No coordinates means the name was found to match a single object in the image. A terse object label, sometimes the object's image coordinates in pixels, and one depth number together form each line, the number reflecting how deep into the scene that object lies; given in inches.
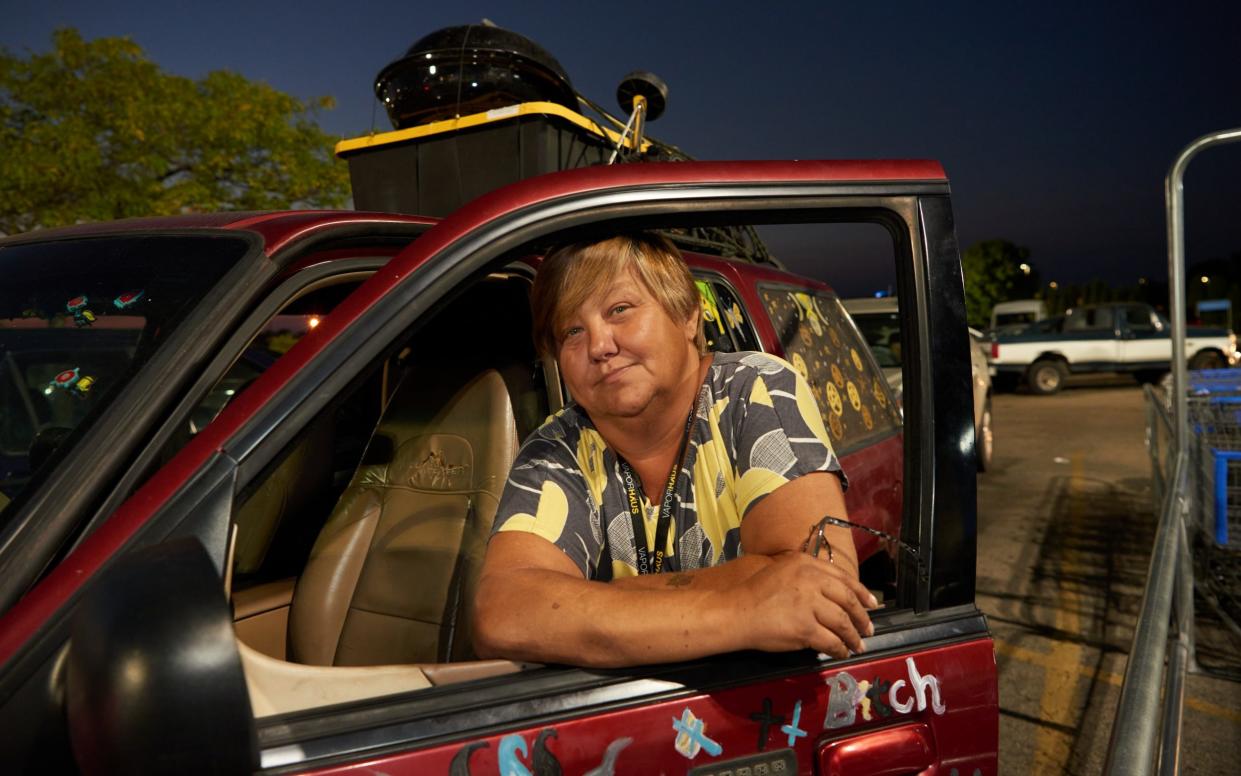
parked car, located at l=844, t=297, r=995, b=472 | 302.8
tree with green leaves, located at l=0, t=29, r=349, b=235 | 503.2
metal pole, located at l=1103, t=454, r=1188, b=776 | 47.0
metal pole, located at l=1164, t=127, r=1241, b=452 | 151.7
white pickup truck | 762.2
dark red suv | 34.5
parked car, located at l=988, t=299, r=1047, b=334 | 1206.9
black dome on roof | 126.4
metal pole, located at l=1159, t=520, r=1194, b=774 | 76.1
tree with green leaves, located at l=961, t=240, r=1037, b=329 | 2164.1
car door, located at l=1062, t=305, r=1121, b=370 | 775.7
